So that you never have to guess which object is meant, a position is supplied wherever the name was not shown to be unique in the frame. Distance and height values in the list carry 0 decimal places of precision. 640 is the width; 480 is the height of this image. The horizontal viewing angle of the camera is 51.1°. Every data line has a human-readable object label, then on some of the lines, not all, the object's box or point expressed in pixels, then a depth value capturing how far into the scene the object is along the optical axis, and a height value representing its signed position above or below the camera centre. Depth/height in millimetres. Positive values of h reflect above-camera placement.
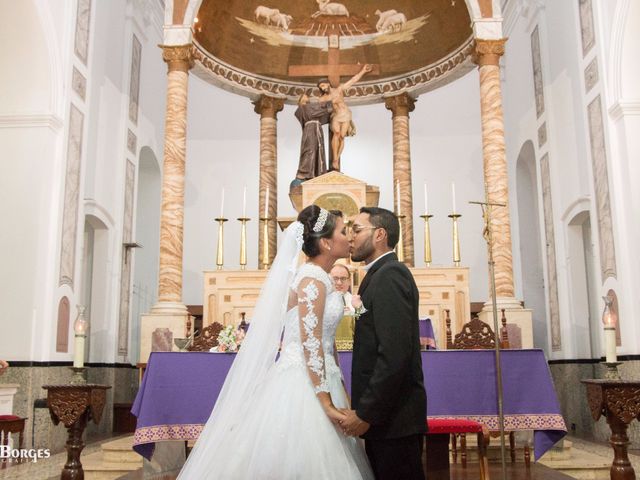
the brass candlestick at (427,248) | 9602 +1342
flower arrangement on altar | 5625 +33
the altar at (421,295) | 9156 +653
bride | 3033 -228
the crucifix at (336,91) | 10469 +3948
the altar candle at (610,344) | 4938 -28
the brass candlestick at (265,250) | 9945 +1422
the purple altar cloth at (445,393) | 4867 -371
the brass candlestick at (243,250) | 9461 +1317
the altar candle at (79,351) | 5020 -41
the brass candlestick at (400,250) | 10094 +1389
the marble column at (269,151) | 11797 +3447
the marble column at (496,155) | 9164 +2602
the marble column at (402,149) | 11695 +3424
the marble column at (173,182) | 9344 +2303
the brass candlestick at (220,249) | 9305 +1312
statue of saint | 10383 +3176
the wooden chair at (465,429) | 4219 -553
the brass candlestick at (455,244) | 9305 +1344
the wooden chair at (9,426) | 6742 -805
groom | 2723 -131
